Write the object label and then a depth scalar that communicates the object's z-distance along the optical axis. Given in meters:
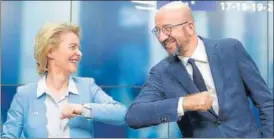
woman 1.60
